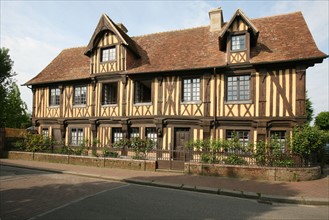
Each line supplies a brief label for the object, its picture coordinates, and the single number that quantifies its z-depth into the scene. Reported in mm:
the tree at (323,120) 27781
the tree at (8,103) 26016
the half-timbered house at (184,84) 12445
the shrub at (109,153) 13497
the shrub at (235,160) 10679
